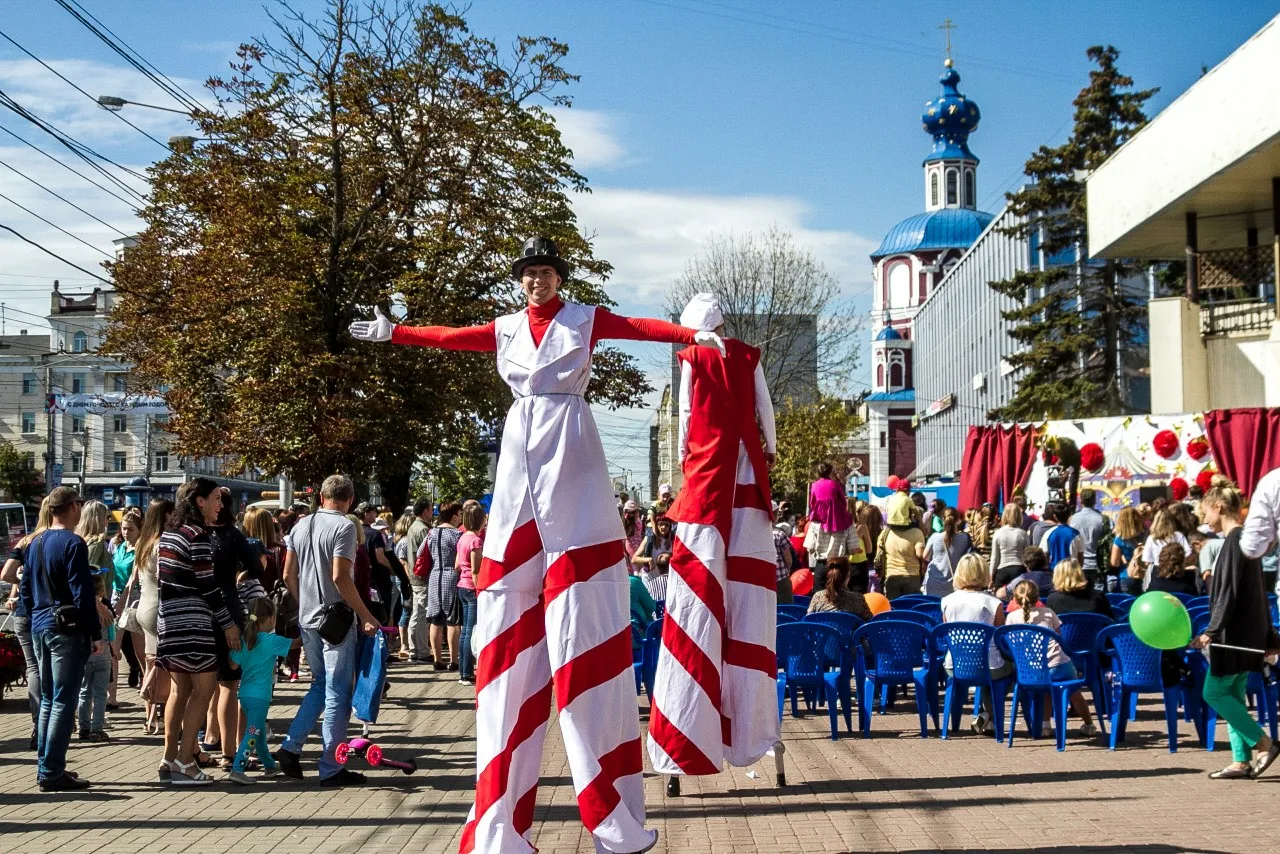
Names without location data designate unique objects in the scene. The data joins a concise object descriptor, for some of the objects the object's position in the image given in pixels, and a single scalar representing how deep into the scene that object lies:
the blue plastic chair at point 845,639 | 10.96
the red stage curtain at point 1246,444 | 17.77
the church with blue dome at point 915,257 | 110.19
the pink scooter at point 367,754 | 9.01
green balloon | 8.43
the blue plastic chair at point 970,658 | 10.59
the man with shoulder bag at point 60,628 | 9.19
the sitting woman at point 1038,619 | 10.36
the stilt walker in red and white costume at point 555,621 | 5.91
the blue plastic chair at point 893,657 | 11.10
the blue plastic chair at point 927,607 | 13.17
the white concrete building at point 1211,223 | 23.25
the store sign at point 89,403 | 38.91
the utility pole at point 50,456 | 60.14
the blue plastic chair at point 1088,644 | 11.05
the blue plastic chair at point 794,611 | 12.84
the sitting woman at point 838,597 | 12.46
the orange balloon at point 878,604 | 13.58
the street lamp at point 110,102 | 20.11
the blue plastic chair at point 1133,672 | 10.11
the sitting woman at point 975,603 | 11.10
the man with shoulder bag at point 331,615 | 9.02
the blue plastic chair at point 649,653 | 12.09
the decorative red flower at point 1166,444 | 18.86
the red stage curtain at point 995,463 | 20.78
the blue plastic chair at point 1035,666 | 10.14
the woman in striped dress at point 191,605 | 9.03
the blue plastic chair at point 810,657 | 10.88
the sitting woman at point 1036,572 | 12.65
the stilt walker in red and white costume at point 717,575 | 7.76
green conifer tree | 42.53
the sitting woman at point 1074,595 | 11.46
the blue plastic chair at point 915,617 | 11.75
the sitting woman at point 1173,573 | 12.24
